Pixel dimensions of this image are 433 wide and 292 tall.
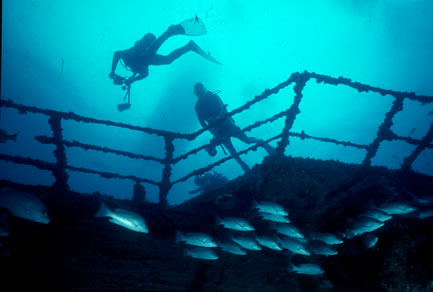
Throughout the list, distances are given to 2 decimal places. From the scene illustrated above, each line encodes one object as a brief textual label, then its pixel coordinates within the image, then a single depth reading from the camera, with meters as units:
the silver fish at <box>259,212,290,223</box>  4.68
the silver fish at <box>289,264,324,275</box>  4.89
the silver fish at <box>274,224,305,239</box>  4.81
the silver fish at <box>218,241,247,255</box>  4.73
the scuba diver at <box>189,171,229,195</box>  15.13
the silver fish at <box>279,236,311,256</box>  4.74
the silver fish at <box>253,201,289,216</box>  4.54
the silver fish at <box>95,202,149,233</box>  3.57
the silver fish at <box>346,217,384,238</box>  4.39
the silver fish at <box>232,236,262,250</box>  4.67
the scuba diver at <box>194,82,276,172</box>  9.96
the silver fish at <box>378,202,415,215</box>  4.27
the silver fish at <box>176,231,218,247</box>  4.36
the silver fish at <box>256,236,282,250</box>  4.69
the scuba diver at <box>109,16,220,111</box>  10.12
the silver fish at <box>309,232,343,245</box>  4.64
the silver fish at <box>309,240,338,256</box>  4.80
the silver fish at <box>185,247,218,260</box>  4.61
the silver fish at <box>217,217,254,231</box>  4.53
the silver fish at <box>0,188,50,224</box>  3.32
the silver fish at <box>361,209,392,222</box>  4.33
